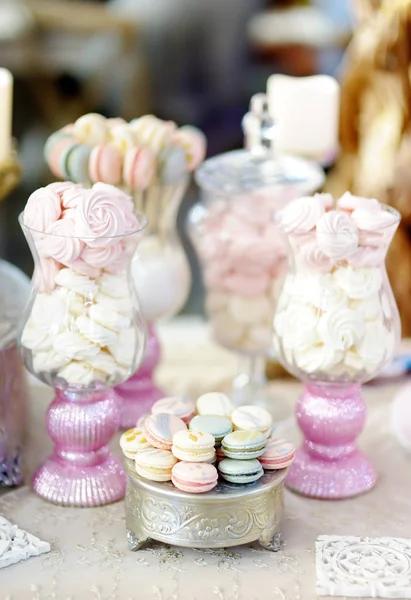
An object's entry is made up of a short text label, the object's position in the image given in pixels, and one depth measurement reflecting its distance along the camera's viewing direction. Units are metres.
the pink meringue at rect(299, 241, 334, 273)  1.32
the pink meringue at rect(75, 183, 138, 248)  1.28
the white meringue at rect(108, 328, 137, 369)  1.32
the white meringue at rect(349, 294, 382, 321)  1.34
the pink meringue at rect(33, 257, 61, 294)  1.31
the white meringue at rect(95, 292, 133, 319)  1.31
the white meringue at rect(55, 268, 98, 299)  1.30
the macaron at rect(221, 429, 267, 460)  1.25
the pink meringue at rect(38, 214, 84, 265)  1.28
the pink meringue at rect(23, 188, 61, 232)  1.29
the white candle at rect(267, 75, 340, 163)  1.60
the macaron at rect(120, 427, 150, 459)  1.27
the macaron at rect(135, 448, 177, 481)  1.24
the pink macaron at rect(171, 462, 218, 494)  1.23
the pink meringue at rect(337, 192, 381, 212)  1.33
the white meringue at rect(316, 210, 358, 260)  1.30
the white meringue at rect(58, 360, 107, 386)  1.32
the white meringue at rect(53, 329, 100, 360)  1.31
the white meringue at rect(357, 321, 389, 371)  1.34
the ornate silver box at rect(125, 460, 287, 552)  1.24
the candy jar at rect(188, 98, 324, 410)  1.52
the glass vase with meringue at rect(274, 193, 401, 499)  1.32
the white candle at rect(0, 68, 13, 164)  1.44
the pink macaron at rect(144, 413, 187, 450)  1.26
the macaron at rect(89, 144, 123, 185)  1.41
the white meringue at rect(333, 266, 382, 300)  1.33
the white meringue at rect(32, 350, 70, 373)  1.31
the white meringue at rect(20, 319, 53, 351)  1.32
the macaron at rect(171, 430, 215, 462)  1.24
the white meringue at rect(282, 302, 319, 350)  1.34
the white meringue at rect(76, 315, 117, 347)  1.30
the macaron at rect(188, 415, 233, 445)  1.27
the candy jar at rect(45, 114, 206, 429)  1.42
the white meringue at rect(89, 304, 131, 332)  1.31
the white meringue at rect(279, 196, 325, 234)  1.32
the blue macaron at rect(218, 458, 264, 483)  1.25
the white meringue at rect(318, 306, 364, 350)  1.33
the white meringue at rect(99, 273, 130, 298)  1.31
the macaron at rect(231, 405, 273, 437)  1.29
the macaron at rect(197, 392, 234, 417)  1.31
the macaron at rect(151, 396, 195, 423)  1.31
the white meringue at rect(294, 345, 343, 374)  1.34
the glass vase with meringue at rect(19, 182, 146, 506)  1.29
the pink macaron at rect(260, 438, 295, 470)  1.27
